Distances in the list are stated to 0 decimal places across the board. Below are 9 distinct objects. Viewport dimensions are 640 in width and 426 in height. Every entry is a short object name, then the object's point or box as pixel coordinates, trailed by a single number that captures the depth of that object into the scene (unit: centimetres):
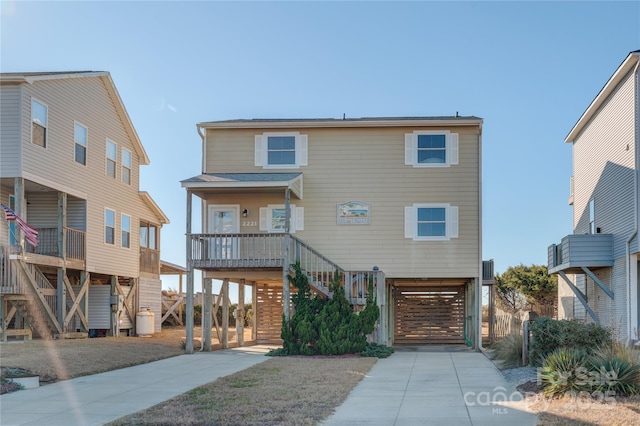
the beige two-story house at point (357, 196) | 2128
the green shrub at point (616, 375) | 990
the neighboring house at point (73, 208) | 1970
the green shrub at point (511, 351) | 1481
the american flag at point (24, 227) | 1844
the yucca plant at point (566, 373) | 1001
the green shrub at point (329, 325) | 1828
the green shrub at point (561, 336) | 1279
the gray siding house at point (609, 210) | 1847
